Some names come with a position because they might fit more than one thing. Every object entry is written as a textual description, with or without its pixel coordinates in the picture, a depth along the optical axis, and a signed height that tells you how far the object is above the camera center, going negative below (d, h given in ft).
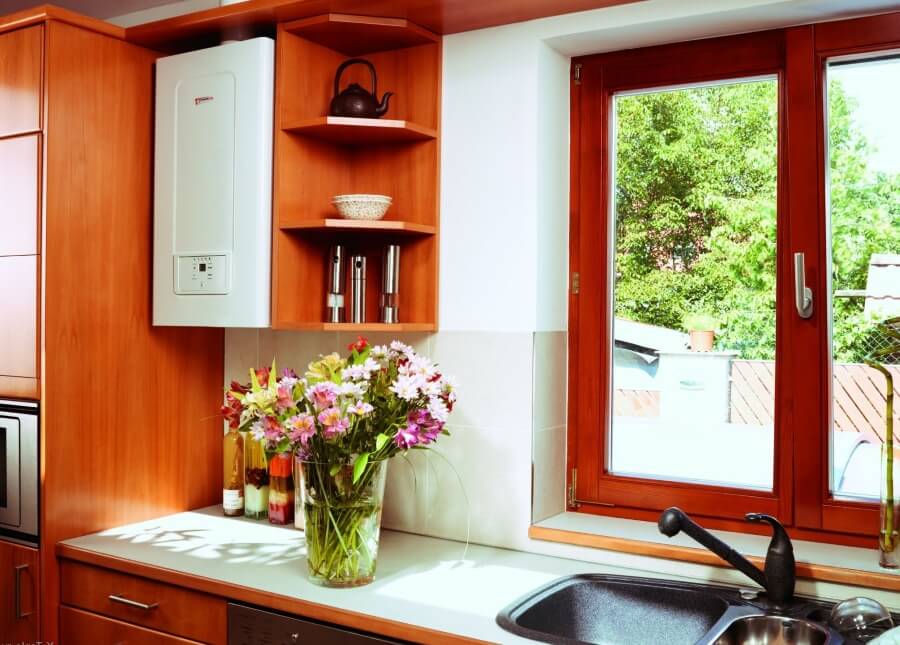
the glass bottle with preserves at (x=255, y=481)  8.00 -1.36
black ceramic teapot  7.18 +1.86
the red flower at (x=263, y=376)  6.77 -0.35
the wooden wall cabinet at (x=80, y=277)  7.12 +0.44
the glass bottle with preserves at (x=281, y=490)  7.80 -1.39
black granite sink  5.54 -1.86
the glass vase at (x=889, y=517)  5.86 -1.21
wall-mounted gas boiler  7.22 +1.21
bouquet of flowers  6.04 -0.74
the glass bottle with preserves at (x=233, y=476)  8.09 -1.32
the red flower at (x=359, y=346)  6.59 -0.11
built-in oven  7.14 -1.14
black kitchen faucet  5.76 -1.45
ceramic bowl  7.13 +1.01
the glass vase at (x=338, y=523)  6.10 -1.32
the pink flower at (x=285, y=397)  6.06 -0.45
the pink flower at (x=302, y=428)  5.87 -0.64
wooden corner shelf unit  7.22 +1.47
